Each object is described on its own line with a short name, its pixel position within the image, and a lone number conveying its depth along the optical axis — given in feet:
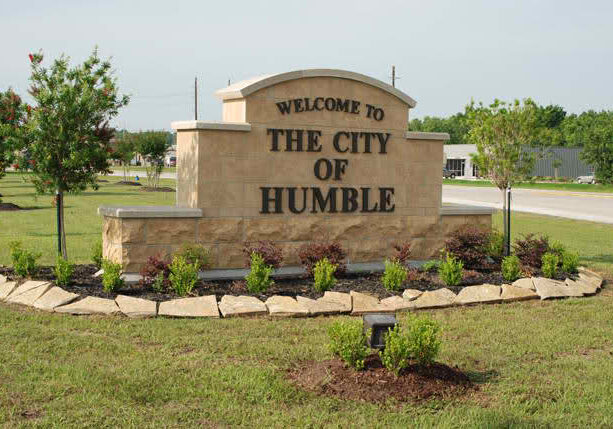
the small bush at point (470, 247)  39.09
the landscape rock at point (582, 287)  35.09
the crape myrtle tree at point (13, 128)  35.99
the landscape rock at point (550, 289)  34.06
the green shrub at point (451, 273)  35.50
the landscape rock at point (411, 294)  32.24
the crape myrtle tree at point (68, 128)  35.99
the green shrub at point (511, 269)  36.68
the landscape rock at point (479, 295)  32.74
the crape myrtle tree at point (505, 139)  45.29
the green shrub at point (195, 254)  34.50
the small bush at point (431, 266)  38.65
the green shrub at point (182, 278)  31.73
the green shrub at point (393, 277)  33.91
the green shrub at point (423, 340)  20.13
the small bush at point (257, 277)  32.50
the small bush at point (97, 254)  38.58
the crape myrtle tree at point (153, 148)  139.64
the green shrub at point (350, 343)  20.75
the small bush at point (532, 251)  39.32
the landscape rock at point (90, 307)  28.76
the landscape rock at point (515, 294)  33.53
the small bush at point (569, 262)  38.86
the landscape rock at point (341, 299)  30.53
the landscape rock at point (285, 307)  29.50
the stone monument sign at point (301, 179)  36.27
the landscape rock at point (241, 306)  29.12
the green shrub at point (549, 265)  37.27
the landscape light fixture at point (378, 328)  20.98
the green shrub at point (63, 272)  32.89
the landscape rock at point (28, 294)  30.42
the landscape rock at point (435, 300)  31.68
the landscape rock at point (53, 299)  29.53
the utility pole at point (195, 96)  214.87
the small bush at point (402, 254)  37.78
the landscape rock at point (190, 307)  28.73
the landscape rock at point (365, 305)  30.35
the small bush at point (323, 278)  33.32
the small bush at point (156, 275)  32.42
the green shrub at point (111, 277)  31.60
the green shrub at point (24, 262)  34.68
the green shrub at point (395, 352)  20.12
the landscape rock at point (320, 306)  29.91
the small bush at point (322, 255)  36.17
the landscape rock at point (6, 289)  31.62
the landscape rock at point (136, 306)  28.50
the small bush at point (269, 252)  34.76
